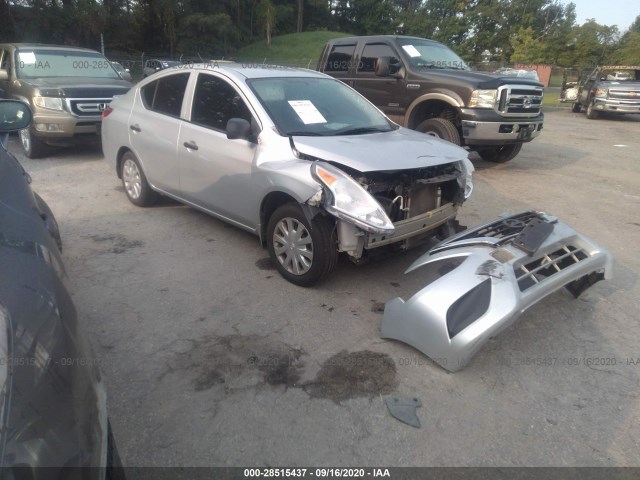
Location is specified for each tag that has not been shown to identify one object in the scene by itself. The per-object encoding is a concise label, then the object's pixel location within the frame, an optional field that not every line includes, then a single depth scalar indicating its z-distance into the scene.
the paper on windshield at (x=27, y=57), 8.69
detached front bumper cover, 2.79
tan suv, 7.78
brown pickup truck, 7.45
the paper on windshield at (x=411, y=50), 8.29
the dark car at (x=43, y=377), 1.14
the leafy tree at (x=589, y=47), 39.84
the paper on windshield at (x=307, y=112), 4.27
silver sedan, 3.57
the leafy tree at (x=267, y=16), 44.25
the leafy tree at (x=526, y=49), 34.56
